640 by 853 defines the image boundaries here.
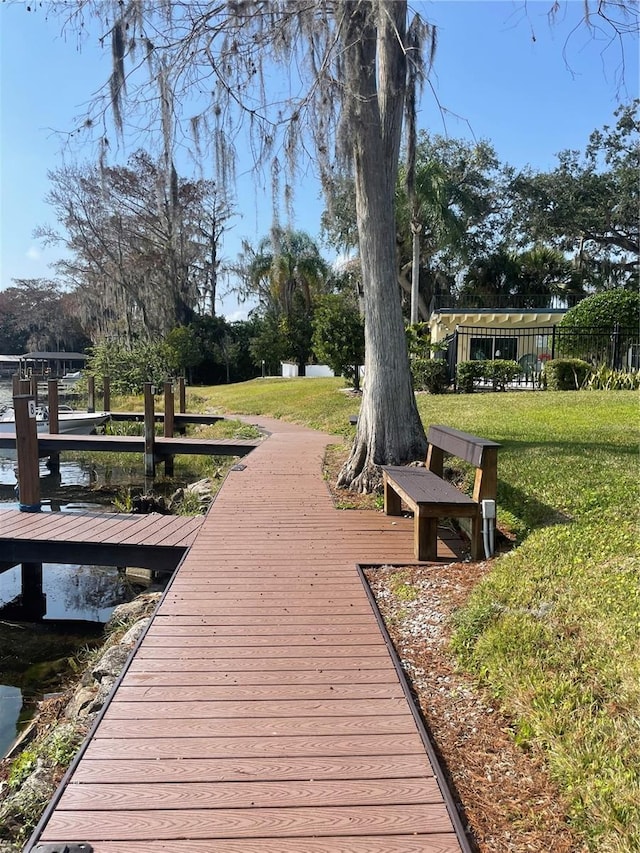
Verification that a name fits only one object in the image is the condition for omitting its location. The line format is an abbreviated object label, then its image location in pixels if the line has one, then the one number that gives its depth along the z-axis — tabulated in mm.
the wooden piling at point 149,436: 11672
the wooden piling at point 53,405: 13602
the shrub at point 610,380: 14180
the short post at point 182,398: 18586
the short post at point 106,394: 18969
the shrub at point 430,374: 16516
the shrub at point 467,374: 16578
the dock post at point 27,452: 6715
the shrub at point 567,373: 15414
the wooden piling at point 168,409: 14102
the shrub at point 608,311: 16672
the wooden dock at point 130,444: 11625
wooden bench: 4453
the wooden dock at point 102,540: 5414
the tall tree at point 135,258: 29828
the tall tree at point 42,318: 57688
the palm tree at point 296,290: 33719
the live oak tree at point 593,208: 27328
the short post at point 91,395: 19500
